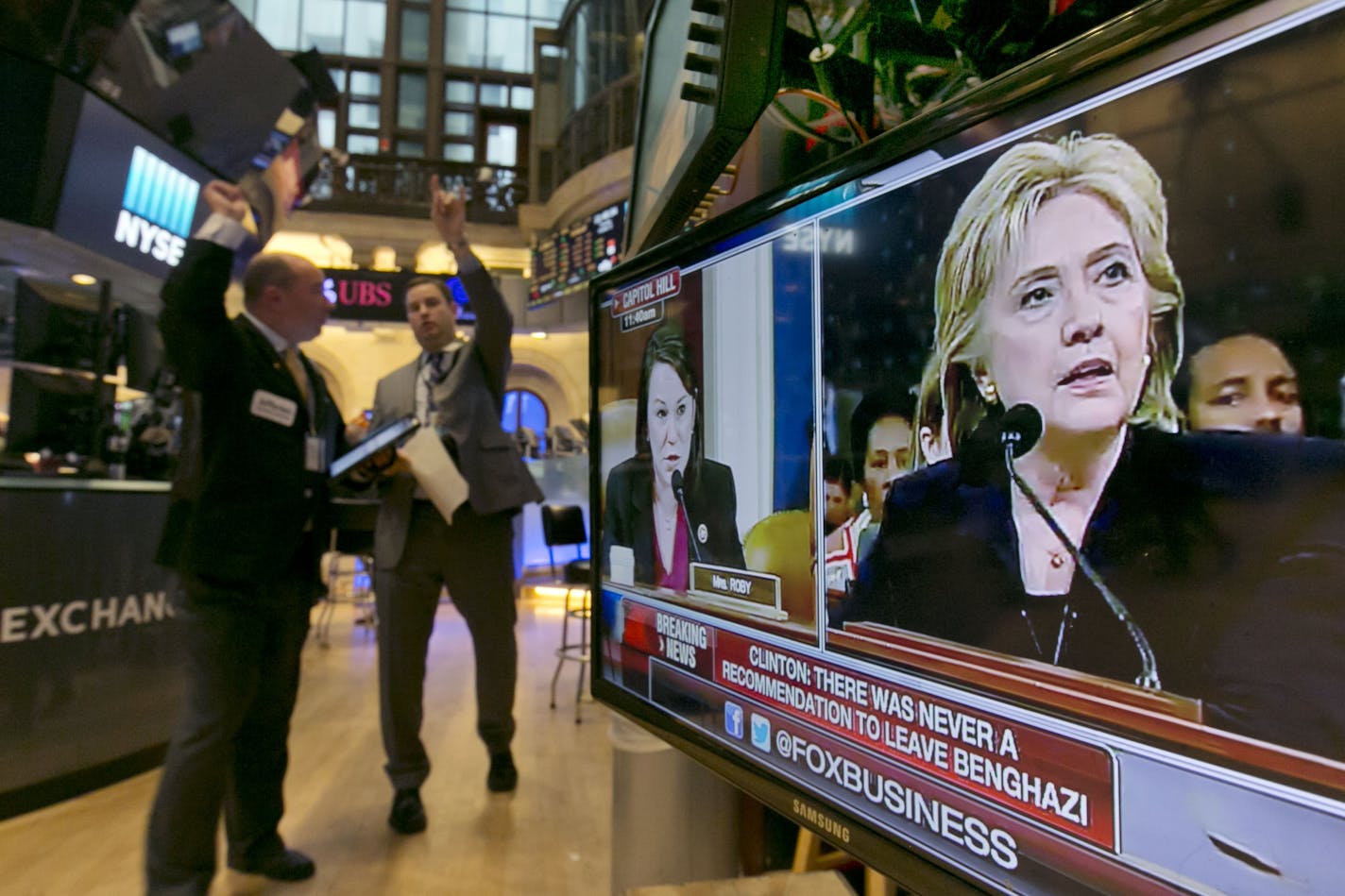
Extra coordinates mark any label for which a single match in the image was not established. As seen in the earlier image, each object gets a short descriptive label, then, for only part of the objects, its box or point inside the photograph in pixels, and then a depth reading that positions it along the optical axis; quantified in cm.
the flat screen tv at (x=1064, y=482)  39
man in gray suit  233
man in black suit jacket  168
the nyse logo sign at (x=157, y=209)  474
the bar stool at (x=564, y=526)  426
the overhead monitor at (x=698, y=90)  64
